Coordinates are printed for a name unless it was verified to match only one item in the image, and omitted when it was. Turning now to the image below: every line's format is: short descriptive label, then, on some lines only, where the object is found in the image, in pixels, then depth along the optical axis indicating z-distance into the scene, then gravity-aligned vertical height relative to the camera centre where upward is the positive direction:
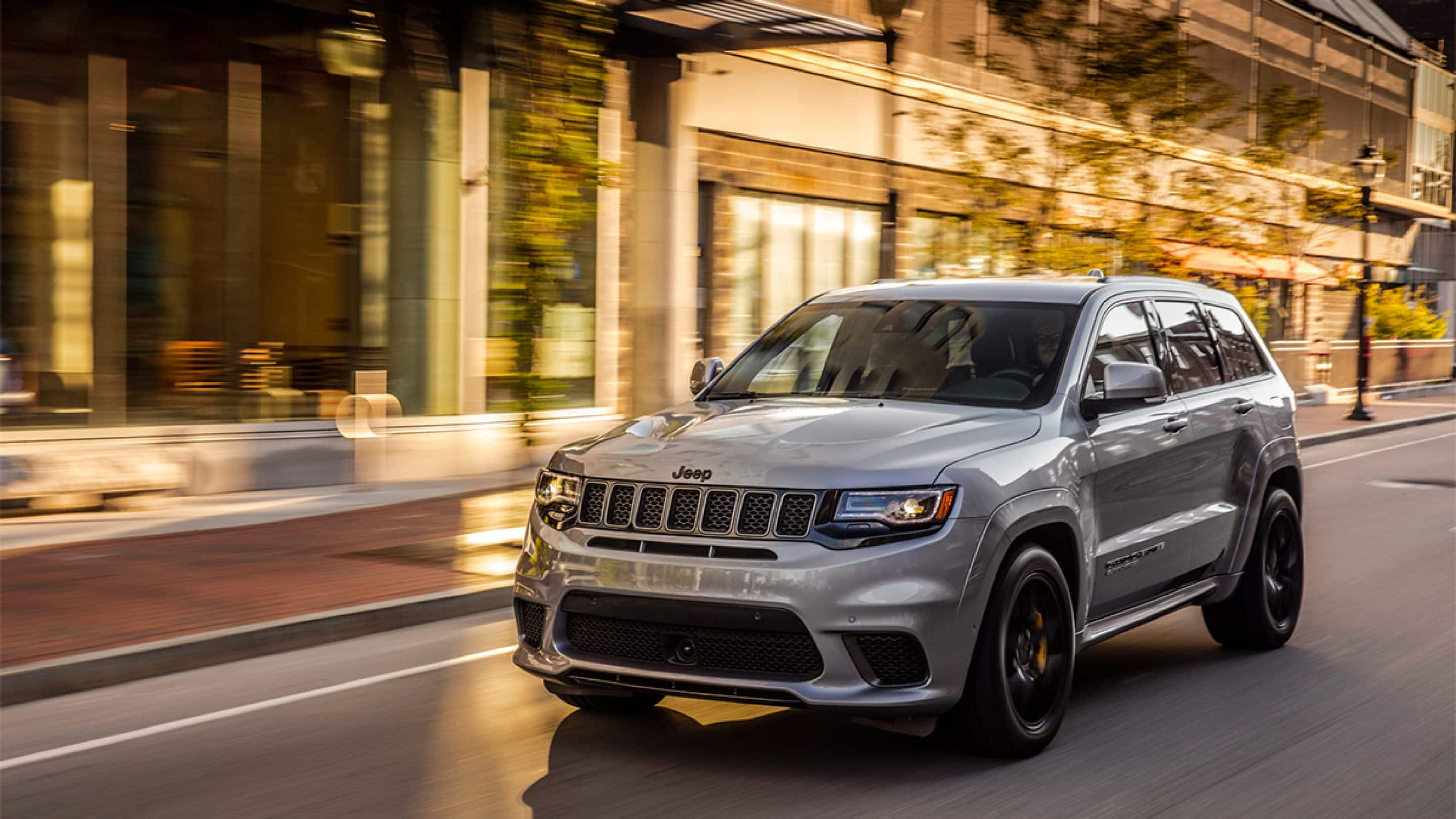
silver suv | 5.43 -0.69
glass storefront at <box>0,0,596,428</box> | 14.25 +0.92
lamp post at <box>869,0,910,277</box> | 24.92 +2.84
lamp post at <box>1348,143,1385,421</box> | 28.41 +2.64
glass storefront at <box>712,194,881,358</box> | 22.48 +0.94
